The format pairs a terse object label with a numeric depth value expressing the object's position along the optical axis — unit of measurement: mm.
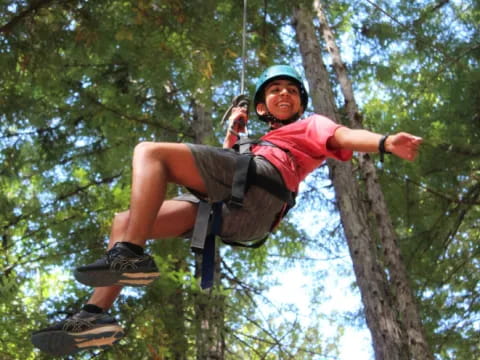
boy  2744
